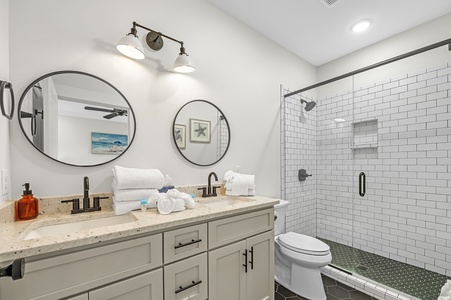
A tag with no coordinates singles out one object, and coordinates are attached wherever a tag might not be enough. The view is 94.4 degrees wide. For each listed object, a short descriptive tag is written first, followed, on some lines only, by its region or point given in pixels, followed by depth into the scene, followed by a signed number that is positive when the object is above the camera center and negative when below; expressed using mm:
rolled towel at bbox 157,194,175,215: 1315 -357
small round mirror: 1895 +165
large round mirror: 1316 +219
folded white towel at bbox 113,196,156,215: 1374 -378
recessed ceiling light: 2361 +1431
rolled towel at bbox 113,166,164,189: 1400 -199
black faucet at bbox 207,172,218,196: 1952 -323
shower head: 3116 +662
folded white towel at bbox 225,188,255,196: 2009 -416
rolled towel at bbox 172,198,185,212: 1363 -362
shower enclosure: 2232 -265
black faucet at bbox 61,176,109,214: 1343 -350
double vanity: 852 -541
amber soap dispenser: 1173 -320
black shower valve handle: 2973 -365
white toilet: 1939 -1063
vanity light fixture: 1461 +747
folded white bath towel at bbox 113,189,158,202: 1384 -302
